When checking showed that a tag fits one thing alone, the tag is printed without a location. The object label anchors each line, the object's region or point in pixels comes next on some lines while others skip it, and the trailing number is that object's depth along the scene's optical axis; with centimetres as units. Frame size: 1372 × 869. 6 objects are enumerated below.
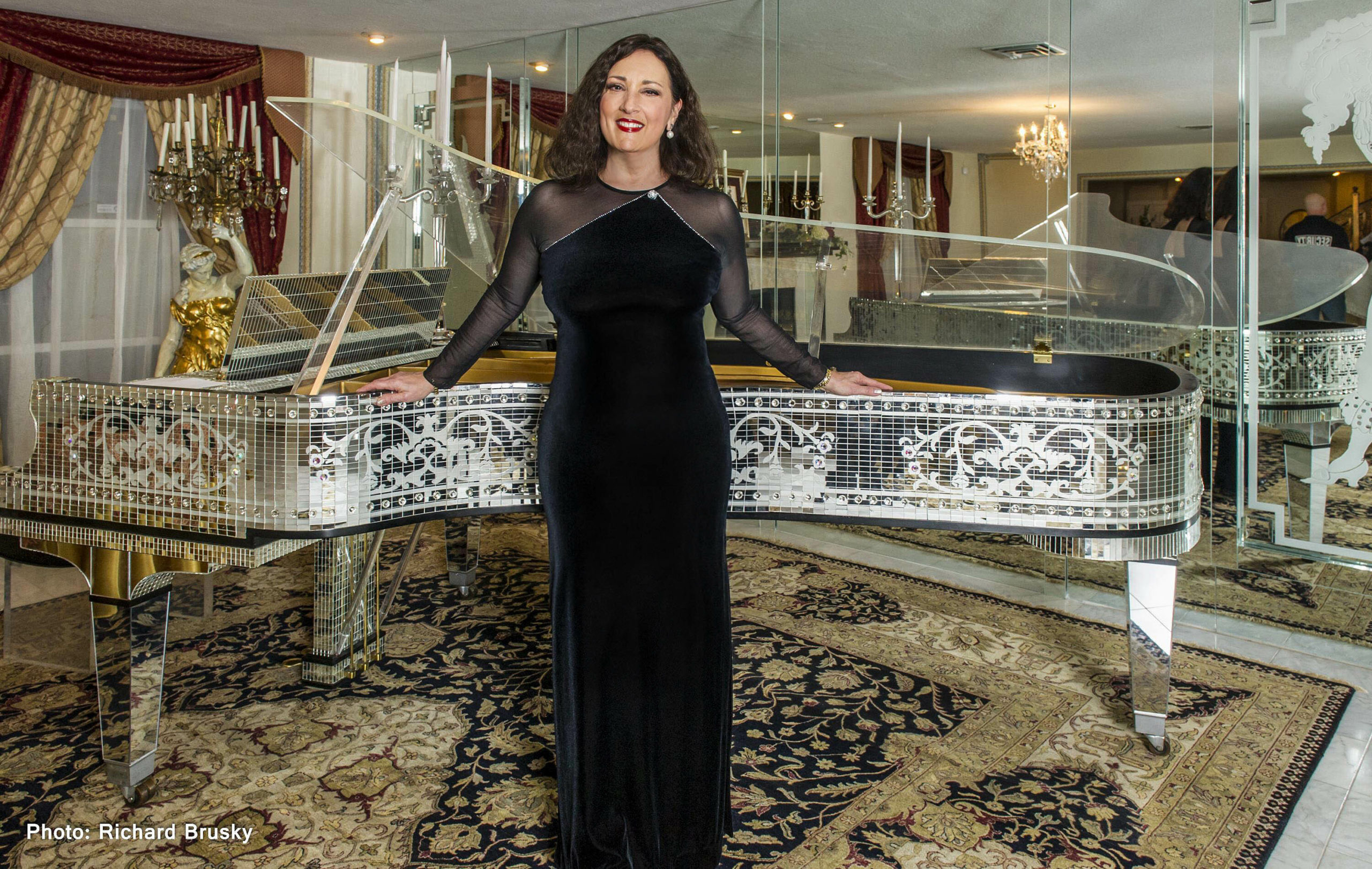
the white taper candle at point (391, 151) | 243
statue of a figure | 329
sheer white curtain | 498
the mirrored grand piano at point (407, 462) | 210
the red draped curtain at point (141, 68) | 473
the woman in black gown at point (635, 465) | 190
